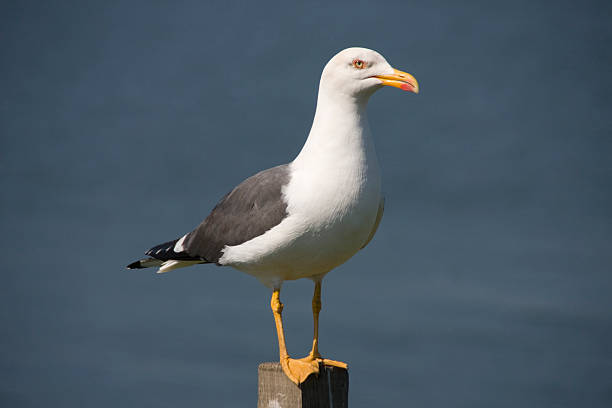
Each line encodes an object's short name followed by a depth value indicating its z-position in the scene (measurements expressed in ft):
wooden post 47.29
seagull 46.75
